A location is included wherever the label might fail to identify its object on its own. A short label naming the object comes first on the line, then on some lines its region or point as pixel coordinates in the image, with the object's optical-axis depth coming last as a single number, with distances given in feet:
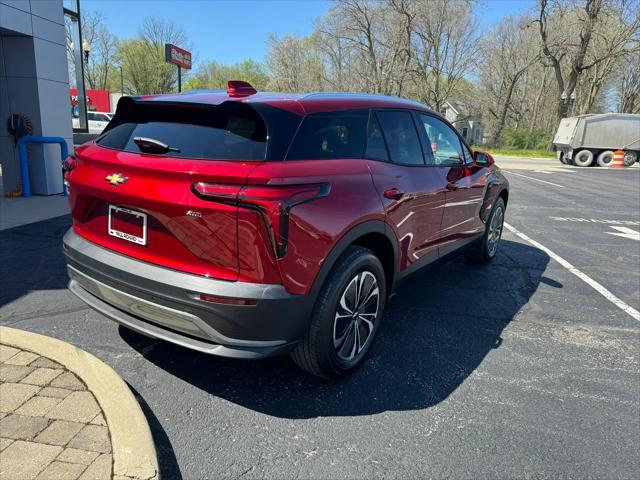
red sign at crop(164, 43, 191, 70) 66.64
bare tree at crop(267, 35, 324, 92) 152.05
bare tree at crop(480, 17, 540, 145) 143.72
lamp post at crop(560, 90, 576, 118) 113.02
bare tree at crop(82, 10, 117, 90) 150.51
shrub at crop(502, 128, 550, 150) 132.36
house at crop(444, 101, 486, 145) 181.47
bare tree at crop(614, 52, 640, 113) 162.09
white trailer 84.33
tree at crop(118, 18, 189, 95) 160.76
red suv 7.48
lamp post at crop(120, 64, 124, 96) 158.95
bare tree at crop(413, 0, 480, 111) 123.34
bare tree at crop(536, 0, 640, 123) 103.30
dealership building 26.45
